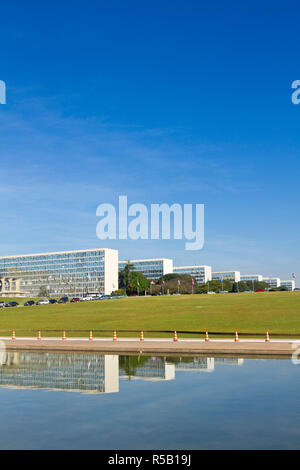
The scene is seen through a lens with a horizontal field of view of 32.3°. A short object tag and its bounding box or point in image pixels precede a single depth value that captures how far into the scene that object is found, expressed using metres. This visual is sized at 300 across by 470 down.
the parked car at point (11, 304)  131.12
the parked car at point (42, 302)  139.73
